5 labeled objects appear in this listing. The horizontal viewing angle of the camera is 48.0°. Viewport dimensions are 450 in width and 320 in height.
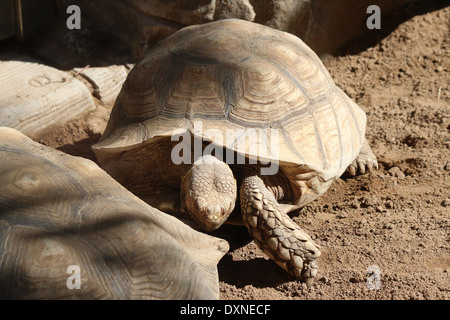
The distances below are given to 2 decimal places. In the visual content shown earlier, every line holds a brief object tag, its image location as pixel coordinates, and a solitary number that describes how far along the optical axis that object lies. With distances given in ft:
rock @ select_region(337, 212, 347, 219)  10.03
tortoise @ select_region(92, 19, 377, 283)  8.48
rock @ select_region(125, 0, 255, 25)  14.21
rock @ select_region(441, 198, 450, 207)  10.02
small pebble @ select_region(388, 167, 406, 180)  11.11
